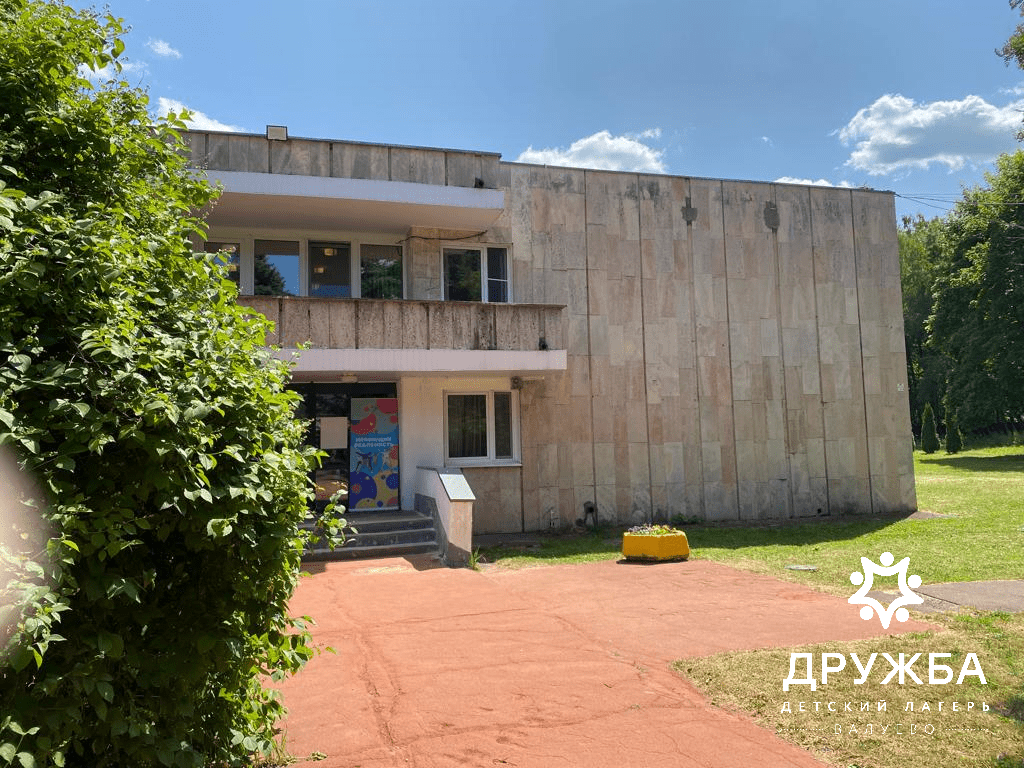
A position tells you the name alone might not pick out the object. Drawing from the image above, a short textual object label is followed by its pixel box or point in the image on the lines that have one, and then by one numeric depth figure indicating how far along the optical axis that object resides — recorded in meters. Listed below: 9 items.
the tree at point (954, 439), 45.38
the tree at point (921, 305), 55.91
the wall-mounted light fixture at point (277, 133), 14.39
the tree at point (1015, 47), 9.44
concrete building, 14.48
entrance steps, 13.06
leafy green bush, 2.96
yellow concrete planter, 13.02
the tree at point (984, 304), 38.75
